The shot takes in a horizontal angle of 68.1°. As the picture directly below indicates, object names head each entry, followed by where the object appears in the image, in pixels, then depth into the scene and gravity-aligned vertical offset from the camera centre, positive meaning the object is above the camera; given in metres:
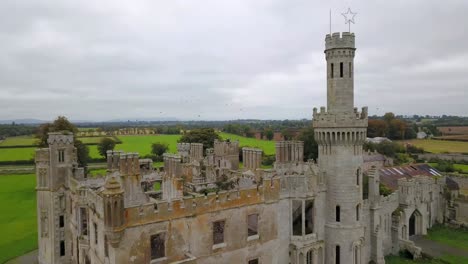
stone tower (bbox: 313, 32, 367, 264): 27.62 -2.31
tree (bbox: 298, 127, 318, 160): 83.81 -5.92
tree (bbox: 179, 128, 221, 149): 87.12 -3.46
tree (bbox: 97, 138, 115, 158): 96.31 -5.86
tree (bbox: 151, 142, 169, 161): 106.28 -8.12
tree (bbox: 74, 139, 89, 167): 67.64 -5.84
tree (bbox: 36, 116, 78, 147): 61.65 -0.50
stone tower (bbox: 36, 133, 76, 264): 31.55 -6.31
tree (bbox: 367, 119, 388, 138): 137.12 -3.04
